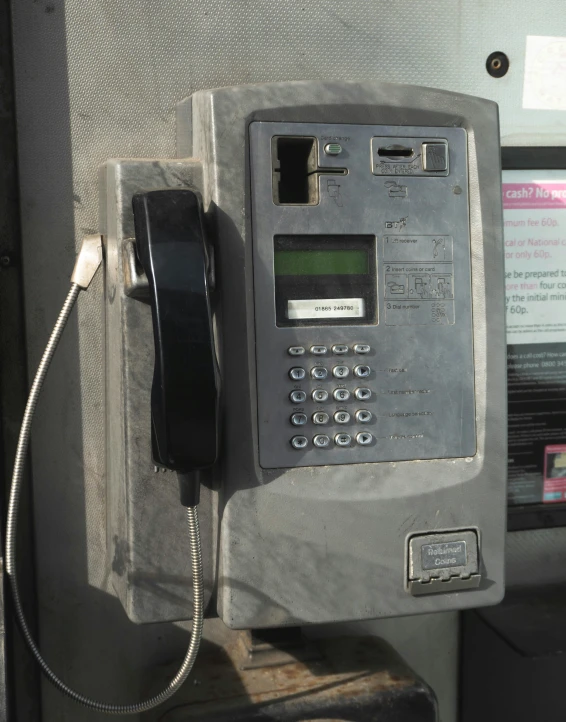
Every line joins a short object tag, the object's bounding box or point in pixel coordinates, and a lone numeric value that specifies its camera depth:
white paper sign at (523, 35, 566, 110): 1.40
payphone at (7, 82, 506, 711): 1.00
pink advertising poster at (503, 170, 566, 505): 1.44
